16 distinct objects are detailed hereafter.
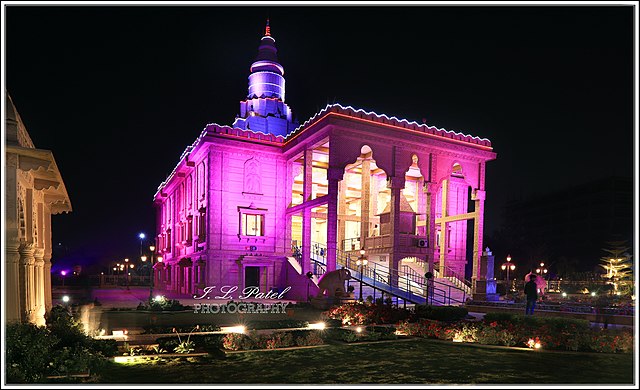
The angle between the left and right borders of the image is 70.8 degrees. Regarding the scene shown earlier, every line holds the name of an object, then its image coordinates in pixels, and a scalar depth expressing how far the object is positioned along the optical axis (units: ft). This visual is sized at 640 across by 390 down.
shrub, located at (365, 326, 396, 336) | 47.36
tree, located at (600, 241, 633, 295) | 125.08
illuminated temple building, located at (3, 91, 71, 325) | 34.24
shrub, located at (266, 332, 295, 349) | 40.06
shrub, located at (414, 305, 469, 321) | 59.52
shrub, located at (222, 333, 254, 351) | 39.19
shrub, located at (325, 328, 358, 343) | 44.22
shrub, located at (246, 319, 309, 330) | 50.93
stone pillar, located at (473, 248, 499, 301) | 90.12
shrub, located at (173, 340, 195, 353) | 37.55
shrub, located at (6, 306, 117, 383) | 27.12
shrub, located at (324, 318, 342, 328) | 55.72
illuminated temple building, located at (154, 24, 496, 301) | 102.22
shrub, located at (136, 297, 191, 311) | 72.13
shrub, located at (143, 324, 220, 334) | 46.69
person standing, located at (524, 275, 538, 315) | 64.39
